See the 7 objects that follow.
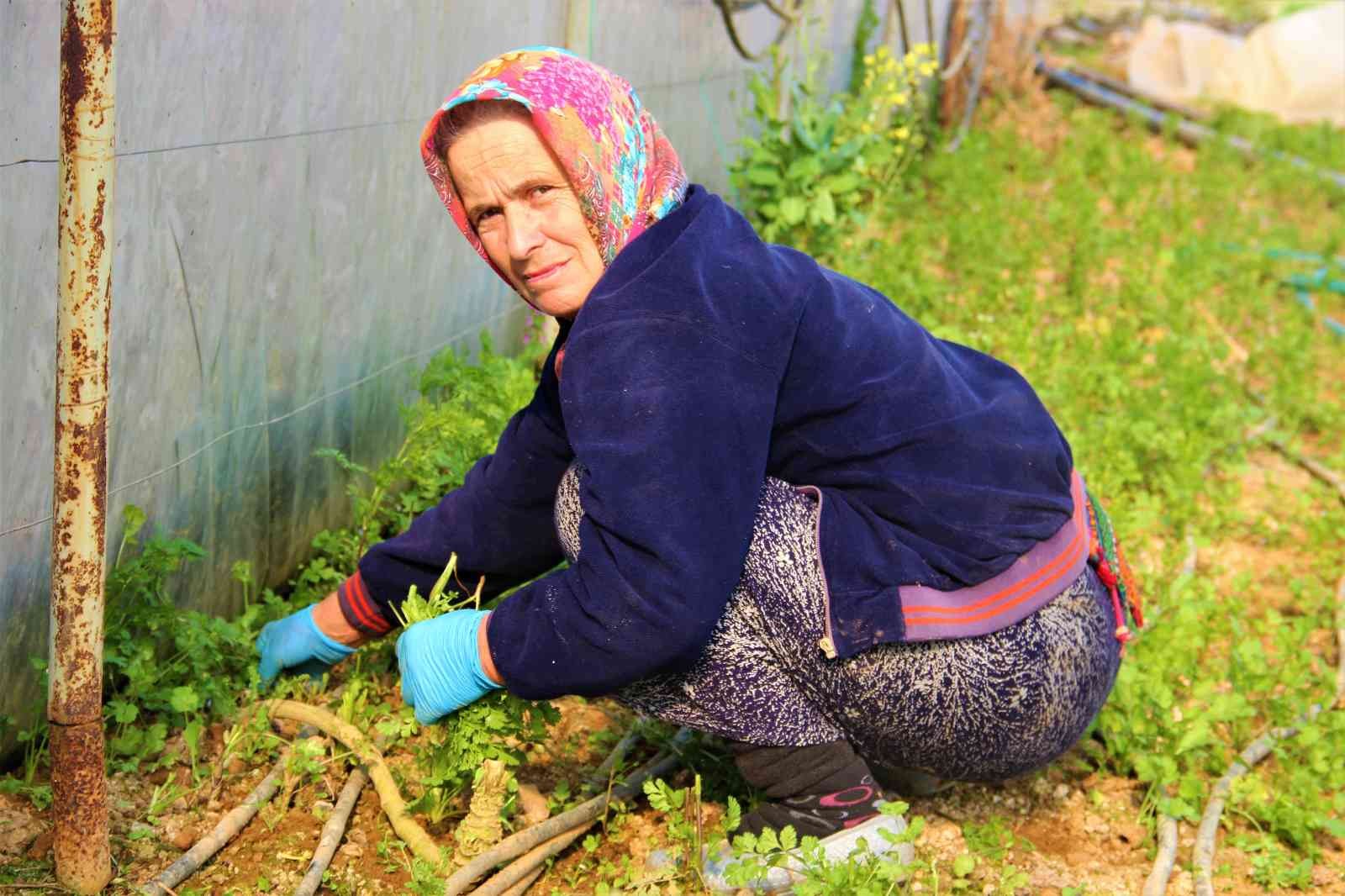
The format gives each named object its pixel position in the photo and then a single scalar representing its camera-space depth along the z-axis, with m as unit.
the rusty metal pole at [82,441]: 1.67
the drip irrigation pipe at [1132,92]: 9.56
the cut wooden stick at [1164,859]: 2.44
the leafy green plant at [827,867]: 2.00
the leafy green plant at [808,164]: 4.99
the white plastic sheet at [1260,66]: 9.96
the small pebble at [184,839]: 2.25
